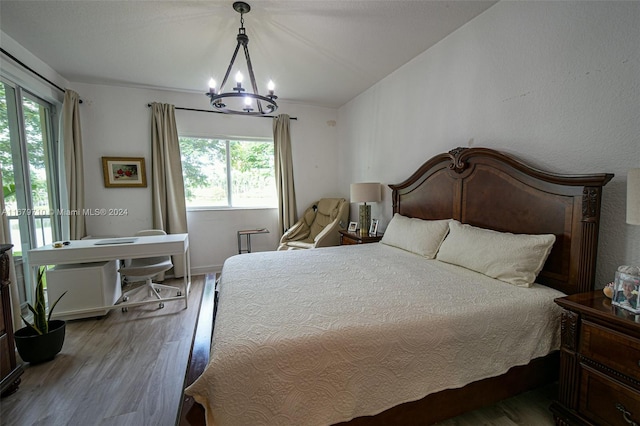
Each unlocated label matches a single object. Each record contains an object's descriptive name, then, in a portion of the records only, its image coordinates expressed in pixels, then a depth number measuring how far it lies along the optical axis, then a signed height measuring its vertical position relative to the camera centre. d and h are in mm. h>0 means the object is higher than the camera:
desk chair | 2732 -748
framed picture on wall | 3611 +336
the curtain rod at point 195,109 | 3851 +1236
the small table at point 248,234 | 4098 -602
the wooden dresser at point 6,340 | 1636 -869
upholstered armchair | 3766 -483
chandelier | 1922 +776
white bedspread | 999 -625
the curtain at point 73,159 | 3197 +461
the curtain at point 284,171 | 4285 +367
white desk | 2348 -499
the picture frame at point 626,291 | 1177 -455
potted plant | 1940 -1007
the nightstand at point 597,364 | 1109 -774
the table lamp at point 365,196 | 3287 -37
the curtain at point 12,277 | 2012 -591
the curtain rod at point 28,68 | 2366 +1256
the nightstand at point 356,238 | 3184 -539
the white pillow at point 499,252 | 1604 -401
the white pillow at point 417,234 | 2291 -385
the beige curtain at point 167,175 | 3685 +294
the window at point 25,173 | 2547 +264
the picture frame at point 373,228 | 3415 -446
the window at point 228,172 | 4074 +355
